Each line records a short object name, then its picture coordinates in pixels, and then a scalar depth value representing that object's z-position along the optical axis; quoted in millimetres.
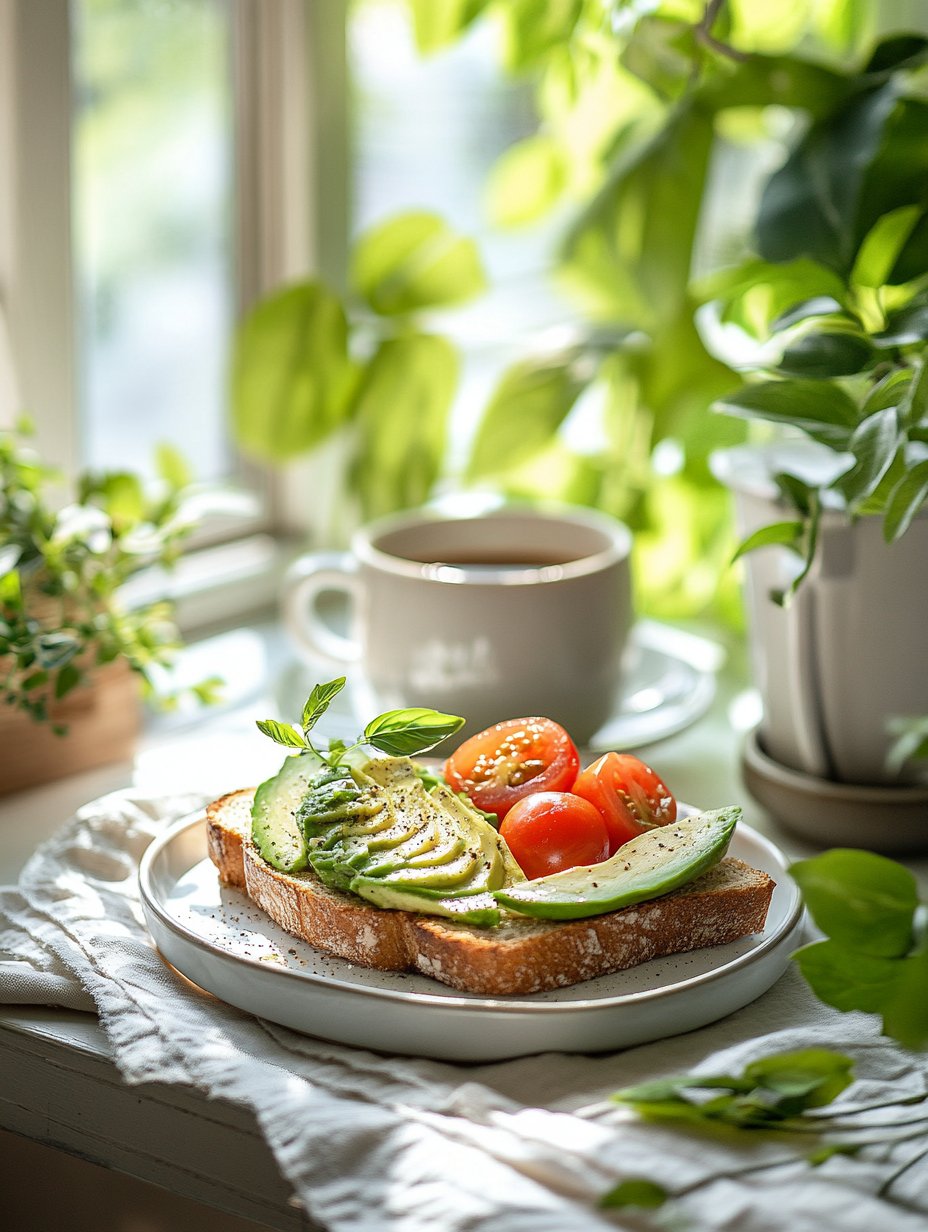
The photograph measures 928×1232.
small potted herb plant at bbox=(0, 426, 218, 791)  674
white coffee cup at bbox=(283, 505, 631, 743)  690
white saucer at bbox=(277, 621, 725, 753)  718
